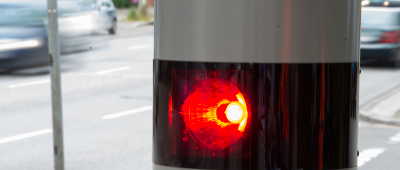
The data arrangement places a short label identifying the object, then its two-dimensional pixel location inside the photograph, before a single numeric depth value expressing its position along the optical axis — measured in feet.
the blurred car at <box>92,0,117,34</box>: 62.85
